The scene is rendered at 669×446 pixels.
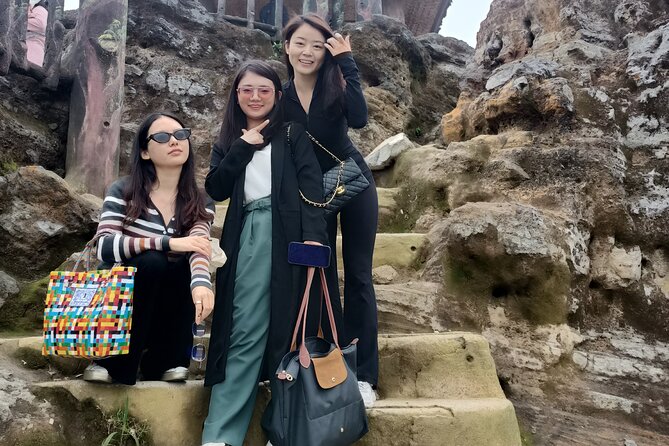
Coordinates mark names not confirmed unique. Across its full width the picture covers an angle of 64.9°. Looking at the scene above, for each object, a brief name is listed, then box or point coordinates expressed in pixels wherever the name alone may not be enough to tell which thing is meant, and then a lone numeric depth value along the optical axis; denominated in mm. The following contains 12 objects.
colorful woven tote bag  1923
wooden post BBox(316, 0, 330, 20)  11117
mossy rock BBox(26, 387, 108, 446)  2078
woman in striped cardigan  2104
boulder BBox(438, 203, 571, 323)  3129
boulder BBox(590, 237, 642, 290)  3371
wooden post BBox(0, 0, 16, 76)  4832
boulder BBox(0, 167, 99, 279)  3736
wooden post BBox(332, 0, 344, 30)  11133
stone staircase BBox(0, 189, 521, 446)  2139
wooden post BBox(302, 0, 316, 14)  11146
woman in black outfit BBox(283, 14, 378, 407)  2354
